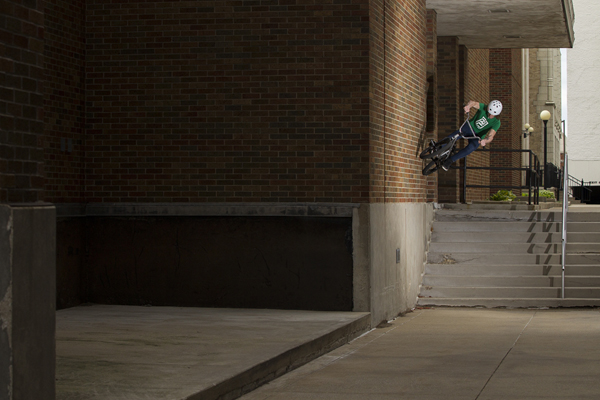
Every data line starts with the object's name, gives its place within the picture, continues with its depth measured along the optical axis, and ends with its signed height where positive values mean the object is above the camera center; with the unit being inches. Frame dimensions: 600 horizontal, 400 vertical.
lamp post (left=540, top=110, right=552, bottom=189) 1111.1 +91.4
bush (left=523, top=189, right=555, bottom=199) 1085.1 -12.7
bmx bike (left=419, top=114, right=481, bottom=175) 574.6 +21.6
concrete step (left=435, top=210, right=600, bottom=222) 641.6 -24.4
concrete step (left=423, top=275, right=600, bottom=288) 556.7 -64.8
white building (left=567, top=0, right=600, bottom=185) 1936.5 +192.4
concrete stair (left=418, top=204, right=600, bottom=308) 552.7 -52.9
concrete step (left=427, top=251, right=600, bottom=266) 584.7 -52.3
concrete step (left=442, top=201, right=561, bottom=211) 682.2 -18.5
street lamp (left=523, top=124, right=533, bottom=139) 1435.8 +92.4
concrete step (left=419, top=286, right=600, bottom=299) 547.8 -71.1
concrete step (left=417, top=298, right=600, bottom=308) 538.6 -76.3
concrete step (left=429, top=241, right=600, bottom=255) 600.7 -45.5
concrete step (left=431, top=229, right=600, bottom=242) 611.5 -38.9
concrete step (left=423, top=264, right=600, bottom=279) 571.8 -58.7
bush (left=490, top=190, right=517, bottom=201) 817.5 -11.6
